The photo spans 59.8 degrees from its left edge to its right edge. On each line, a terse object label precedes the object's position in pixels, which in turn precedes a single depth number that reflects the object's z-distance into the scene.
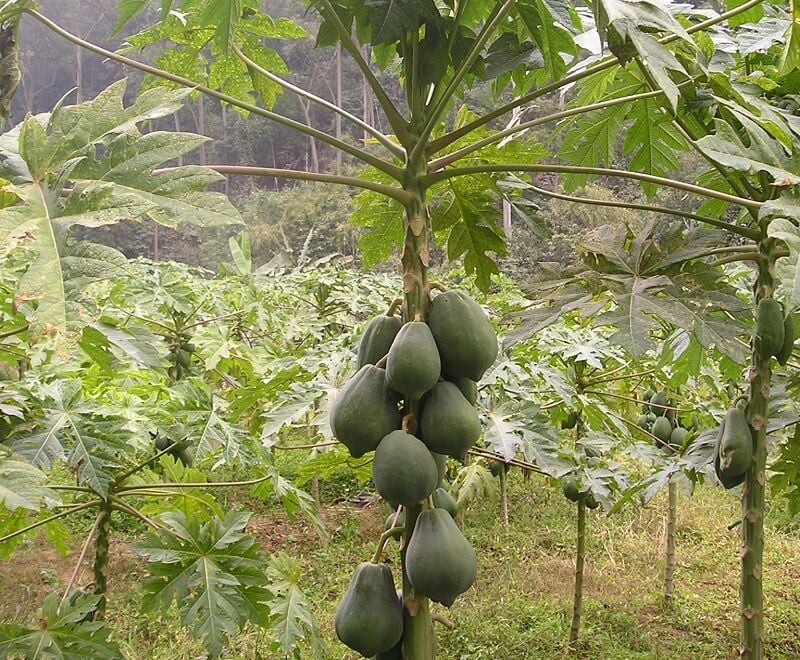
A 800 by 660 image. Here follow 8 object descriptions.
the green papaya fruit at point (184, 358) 3.94
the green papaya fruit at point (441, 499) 1.39
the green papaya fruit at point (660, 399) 3.91
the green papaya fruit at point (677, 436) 3.84
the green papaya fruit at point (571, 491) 3.01
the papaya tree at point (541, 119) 1.26
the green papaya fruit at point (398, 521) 1.44
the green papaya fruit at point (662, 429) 3.91
